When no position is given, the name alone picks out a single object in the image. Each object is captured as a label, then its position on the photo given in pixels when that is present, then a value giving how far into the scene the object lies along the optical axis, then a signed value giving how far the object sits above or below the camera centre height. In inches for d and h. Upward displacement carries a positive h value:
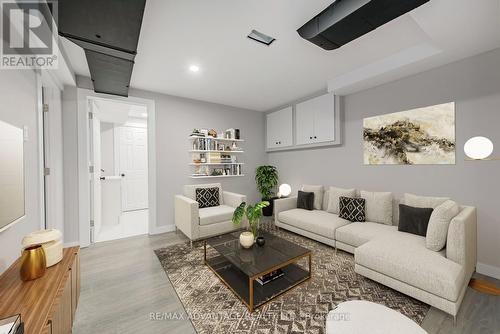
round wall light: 73.6 +6.0
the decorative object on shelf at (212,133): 164.2 +27.2
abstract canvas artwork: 98.2 +15.2
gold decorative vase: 50.6 -25.1
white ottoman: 42.9 -35.9
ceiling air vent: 81.8 +54.8
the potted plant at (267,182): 185.4 -15.8
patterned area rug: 62.0 -49.4
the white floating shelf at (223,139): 155.1 +22.6
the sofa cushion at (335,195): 127.5 -20.5
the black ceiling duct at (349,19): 58.1 +46.9
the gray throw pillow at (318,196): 144.9 -22.9
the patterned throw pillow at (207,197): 143.8 -23.3
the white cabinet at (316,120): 138.6 +33.8
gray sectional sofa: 62.4 -34.3
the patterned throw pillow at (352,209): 115.6 -26.5
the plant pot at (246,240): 84.2 -31.9
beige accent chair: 118.7 -32.2
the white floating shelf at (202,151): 157.1 +11.8
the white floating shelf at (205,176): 158.9 -9.0
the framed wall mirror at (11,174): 51.2 -2.1
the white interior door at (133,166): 218.8 +0.2
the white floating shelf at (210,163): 158.7 +2.1
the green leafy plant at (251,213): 86.0 -21.4
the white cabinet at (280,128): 171.5 +33.9
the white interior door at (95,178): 128.2 -7.7
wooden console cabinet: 39.6 -29.8
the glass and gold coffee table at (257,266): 70.5 -36.2
